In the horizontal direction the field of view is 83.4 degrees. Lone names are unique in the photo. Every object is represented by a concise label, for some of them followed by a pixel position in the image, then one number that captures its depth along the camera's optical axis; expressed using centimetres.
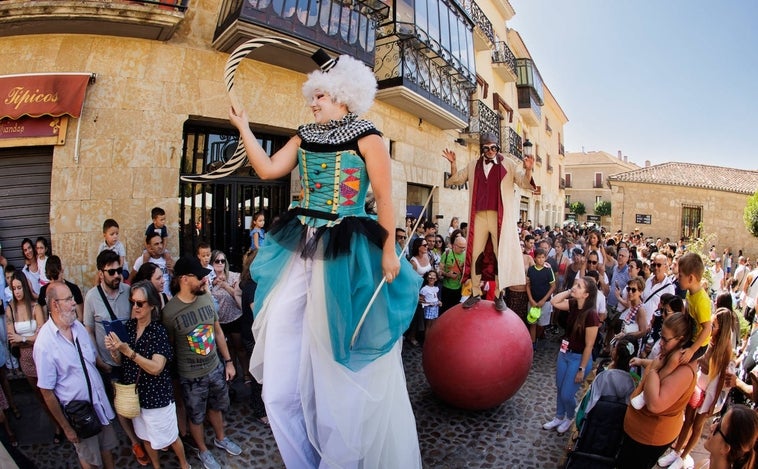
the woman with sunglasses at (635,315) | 468
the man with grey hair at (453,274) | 694
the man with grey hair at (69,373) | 296
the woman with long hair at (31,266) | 506
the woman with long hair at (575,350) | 400
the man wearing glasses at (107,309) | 339
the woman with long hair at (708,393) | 371
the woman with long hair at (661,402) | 286
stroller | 313
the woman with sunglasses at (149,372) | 310
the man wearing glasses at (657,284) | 516
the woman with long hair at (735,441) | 218
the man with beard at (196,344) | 336
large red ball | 386
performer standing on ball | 421
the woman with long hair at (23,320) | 396
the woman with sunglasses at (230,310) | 466
